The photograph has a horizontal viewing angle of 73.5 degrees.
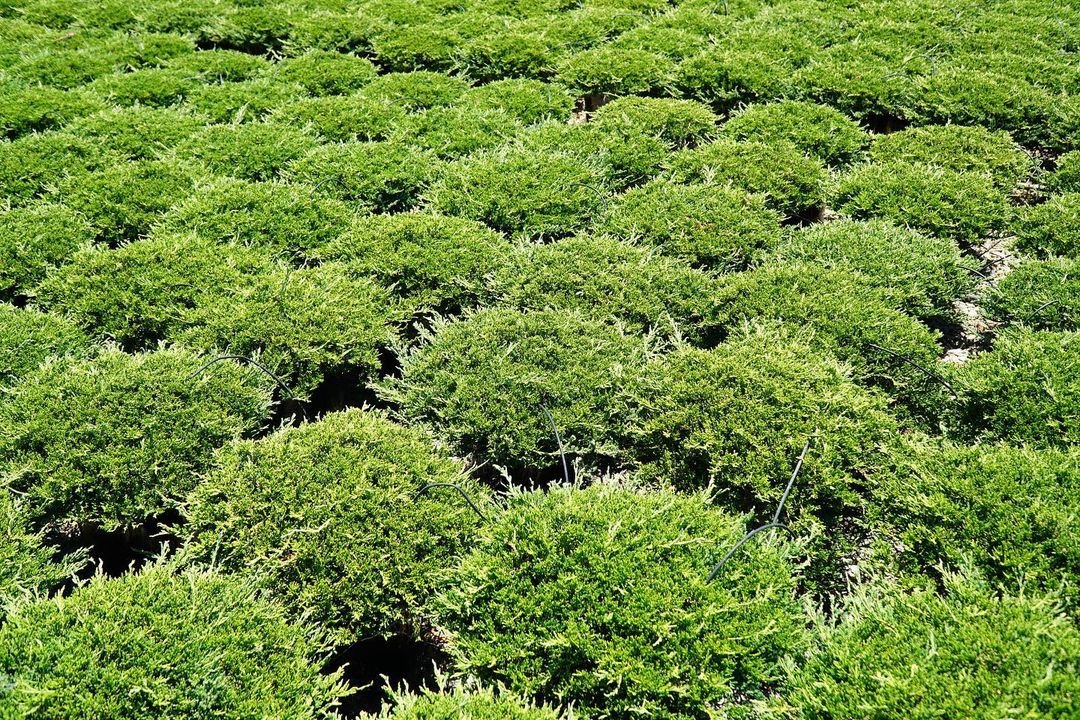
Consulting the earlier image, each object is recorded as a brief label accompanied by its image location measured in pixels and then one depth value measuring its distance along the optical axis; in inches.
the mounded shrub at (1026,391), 161.5
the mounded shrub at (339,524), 135.2
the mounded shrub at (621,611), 113.5
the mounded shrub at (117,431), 153.8
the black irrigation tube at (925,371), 180.3
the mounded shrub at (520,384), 172.9
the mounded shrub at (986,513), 124.3
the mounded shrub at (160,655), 103.2
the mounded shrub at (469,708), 104.9
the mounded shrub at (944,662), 94.7
